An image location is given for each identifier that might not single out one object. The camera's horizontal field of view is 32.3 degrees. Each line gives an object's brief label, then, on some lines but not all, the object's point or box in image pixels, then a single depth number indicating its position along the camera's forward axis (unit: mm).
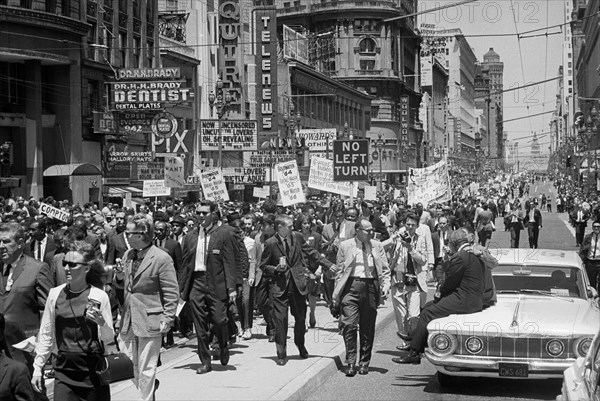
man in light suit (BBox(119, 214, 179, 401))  9367
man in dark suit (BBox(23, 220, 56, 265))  13889
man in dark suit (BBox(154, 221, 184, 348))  14602
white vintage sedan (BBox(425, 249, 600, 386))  10328
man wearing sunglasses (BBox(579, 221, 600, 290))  19219
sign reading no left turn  23125
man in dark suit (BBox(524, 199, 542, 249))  36469
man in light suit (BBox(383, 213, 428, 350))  13922
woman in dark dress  7504
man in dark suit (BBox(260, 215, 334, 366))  12656
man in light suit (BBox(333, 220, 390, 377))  12156
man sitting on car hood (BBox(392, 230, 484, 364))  11109
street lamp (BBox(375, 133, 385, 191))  111775
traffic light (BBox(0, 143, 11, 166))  29906
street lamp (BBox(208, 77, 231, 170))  38734
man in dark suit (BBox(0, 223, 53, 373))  8438
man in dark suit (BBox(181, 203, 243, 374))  12125
